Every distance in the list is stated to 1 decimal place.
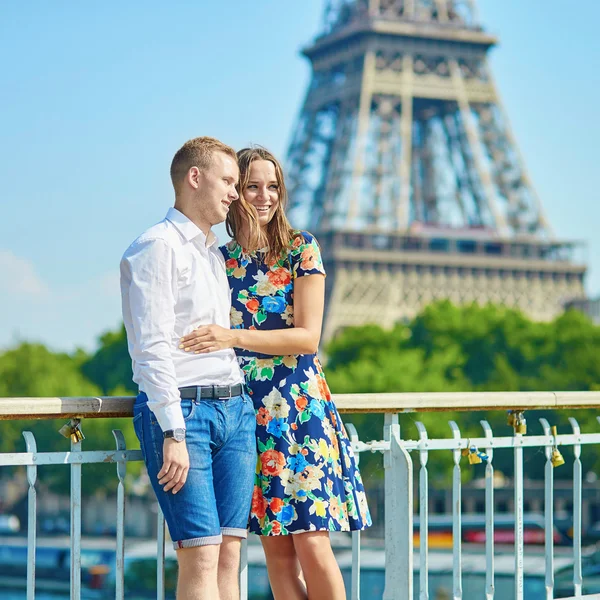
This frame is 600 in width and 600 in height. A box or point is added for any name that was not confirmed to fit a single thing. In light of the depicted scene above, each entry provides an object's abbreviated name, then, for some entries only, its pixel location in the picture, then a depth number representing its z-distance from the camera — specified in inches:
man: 166.7
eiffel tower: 2225.6
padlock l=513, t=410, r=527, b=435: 238.2
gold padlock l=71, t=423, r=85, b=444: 185.6
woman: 188.1
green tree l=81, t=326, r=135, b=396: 2201.0
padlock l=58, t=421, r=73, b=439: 184.0
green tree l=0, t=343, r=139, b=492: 1675.7
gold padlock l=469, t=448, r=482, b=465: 223.8
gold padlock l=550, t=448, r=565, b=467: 240.2
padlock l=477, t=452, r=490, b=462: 226.6
